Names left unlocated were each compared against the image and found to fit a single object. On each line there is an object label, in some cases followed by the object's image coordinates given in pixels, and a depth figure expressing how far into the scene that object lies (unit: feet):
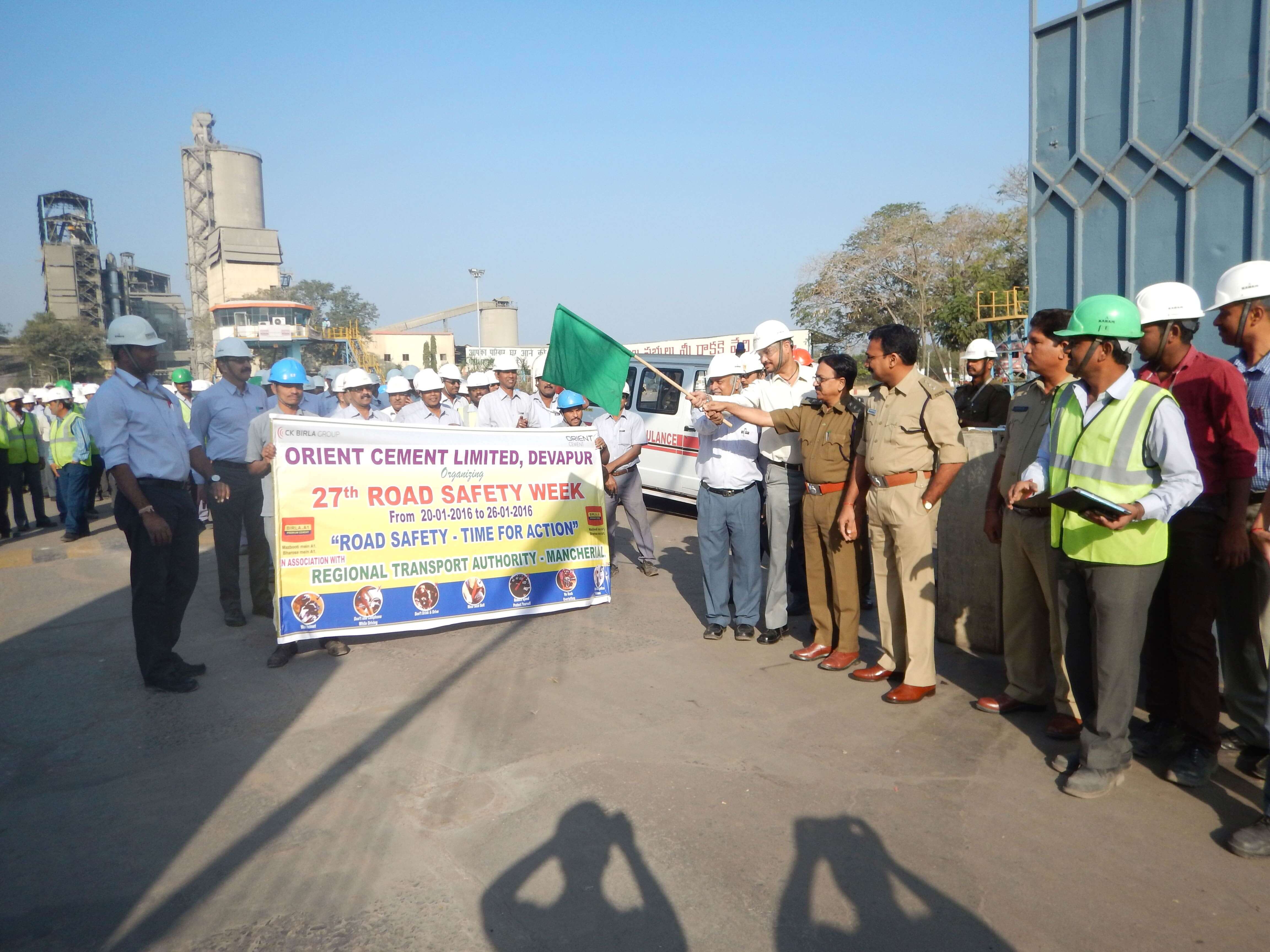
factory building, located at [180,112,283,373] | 270.87
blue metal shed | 18.65
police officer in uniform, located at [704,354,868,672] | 18.49
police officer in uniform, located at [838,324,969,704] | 16.14
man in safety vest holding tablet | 11.78
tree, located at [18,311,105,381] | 177.17
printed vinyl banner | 19.15
